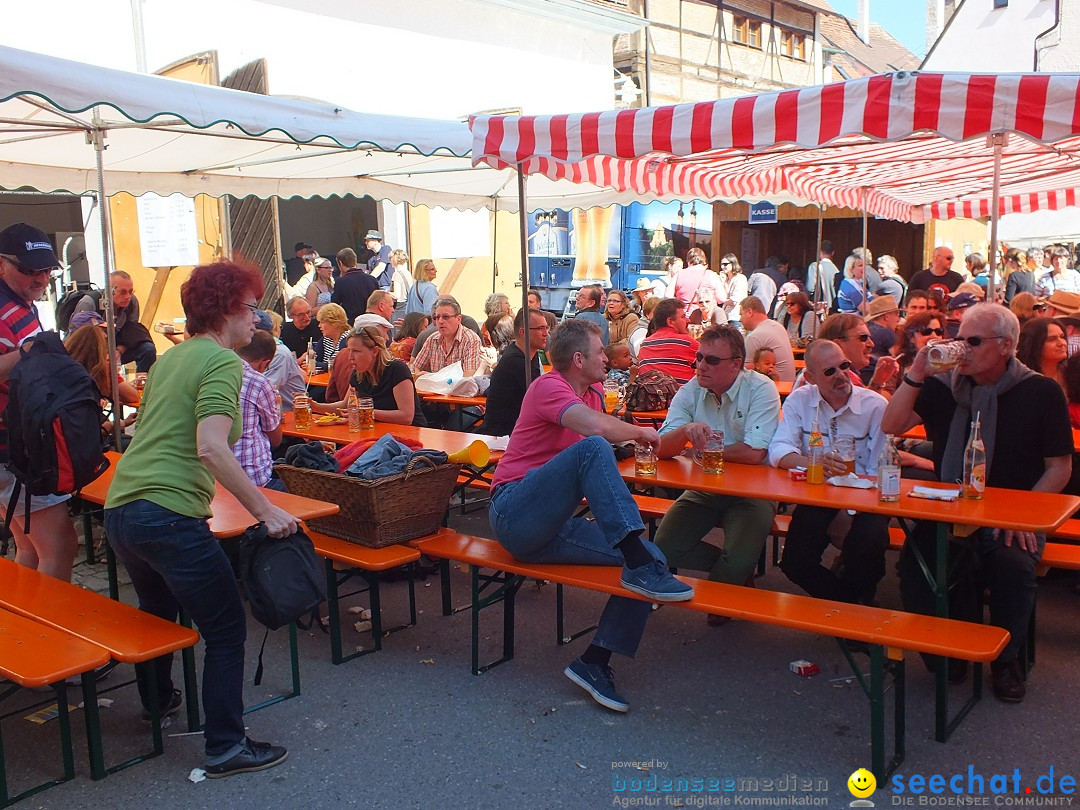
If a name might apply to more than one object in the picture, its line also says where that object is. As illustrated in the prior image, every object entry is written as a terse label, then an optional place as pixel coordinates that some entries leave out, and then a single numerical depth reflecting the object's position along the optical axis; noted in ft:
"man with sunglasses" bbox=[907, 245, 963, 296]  35.32
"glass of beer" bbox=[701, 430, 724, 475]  13.11
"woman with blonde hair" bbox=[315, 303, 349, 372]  25.64
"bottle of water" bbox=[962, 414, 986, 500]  11.47
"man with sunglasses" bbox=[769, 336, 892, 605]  13.05
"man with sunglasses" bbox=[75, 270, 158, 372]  25.44
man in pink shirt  11.37
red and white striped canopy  12.67
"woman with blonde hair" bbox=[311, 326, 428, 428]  18.49
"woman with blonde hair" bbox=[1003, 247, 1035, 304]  45.44
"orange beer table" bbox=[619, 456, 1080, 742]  10.61
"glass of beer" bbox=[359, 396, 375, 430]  17.78
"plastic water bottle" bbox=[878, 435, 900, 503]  11.39
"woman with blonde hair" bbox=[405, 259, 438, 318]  39.55
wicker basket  13.29
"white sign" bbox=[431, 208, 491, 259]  32.45
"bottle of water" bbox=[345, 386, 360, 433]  17.94
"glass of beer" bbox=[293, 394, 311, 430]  18.35
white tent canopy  14.43
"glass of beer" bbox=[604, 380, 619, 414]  21.43
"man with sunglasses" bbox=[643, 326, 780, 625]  13.82
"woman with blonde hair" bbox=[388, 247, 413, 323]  45.41
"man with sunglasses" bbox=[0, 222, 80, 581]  12.58
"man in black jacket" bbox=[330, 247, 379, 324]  37.04
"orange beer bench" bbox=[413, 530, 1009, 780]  9.95
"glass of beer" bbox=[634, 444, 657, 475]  13.23
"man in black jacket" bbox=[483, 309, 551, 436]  19.06
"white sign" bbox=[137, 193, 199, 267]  29.73
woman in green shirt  9.62
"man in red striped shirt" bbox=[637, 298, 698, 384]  22.27
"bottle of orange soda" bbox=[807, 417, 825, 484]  12.51
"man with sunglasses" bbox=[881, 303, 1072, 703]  11.68
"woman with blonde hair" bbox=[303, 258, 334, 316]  38.65
